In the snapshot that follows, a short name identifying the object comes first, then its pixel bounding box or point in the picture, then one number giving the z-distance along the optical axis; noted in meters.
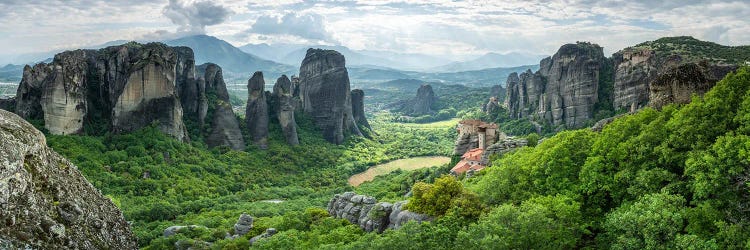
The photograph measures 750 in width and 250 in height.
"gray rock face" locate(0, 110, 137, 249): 22.97
